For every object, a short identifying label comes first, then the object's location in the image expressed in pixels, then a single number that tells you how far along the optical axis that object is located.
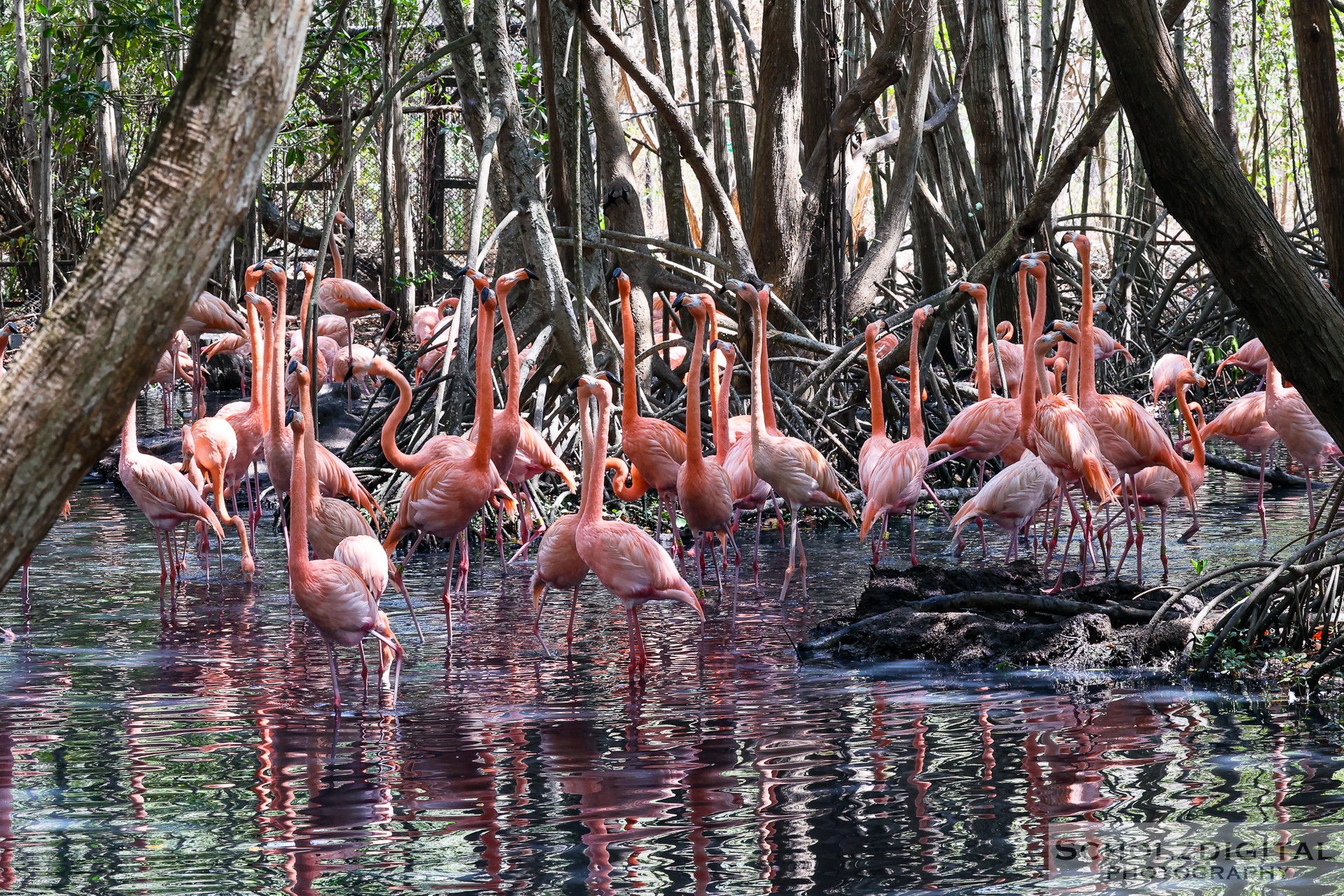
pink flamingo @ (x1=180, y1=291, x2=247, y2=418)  23.23
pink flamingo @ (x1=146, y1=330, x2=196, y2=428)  26.62
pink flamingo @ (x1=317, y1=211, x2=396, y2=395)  26.47
